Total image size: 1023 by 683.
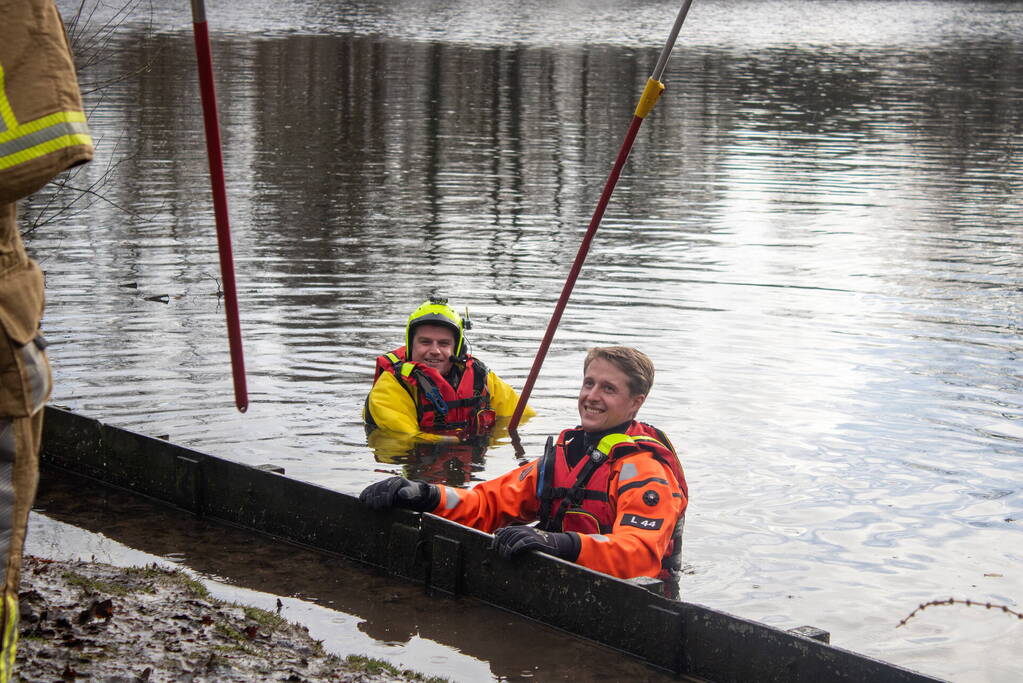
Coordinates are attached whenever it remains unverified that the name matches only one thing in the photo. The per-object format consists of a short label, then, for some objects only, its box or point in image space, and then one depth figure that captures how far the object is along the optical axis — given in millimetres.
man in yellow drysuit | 8516
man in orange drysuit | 5504
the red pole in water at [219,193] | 3953
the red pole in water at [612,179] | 6862
